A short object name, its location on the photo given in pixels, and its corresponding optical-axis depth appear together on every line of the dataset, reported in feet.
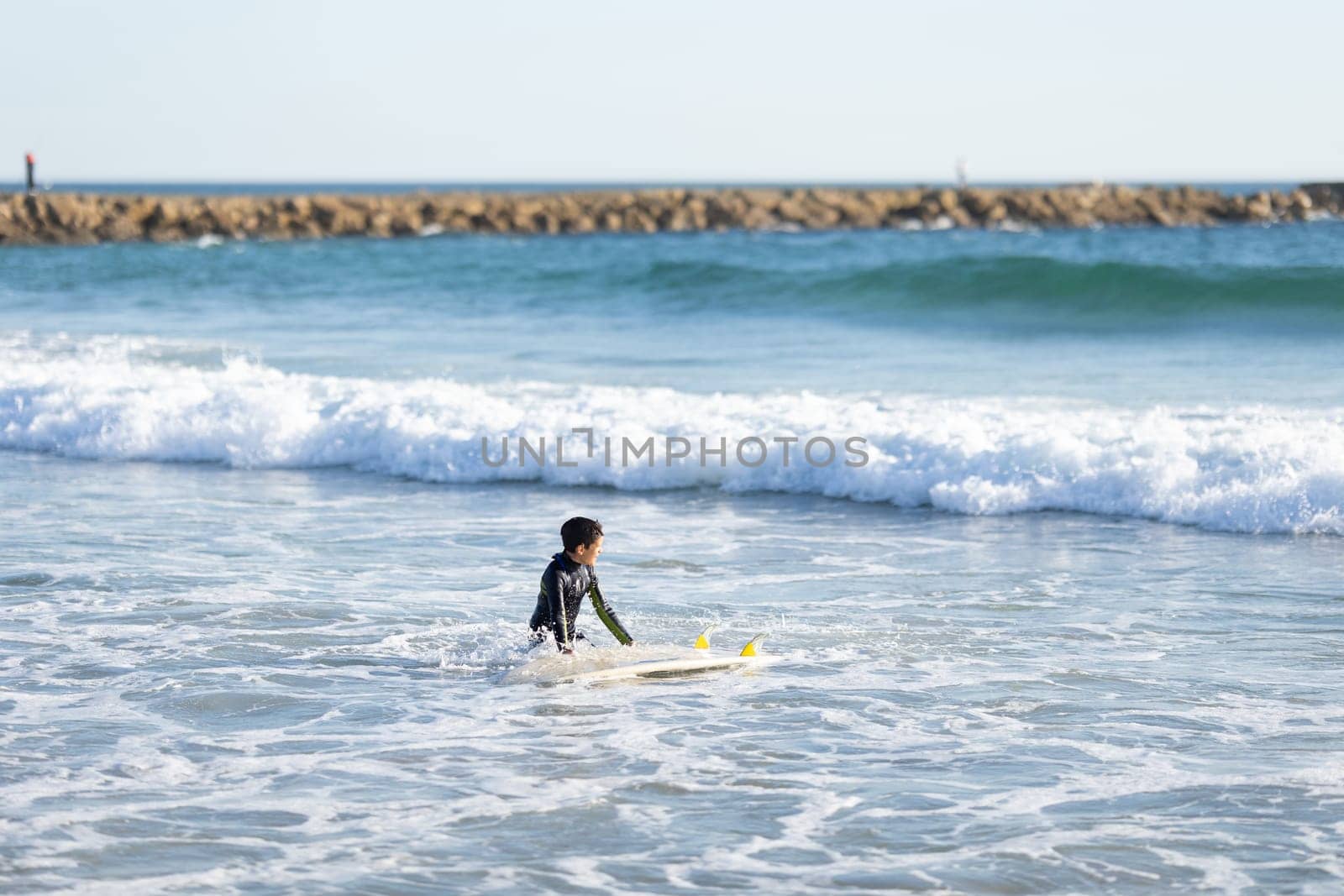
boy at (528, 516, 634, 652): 48.37
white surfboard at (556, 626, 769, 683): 47.67
